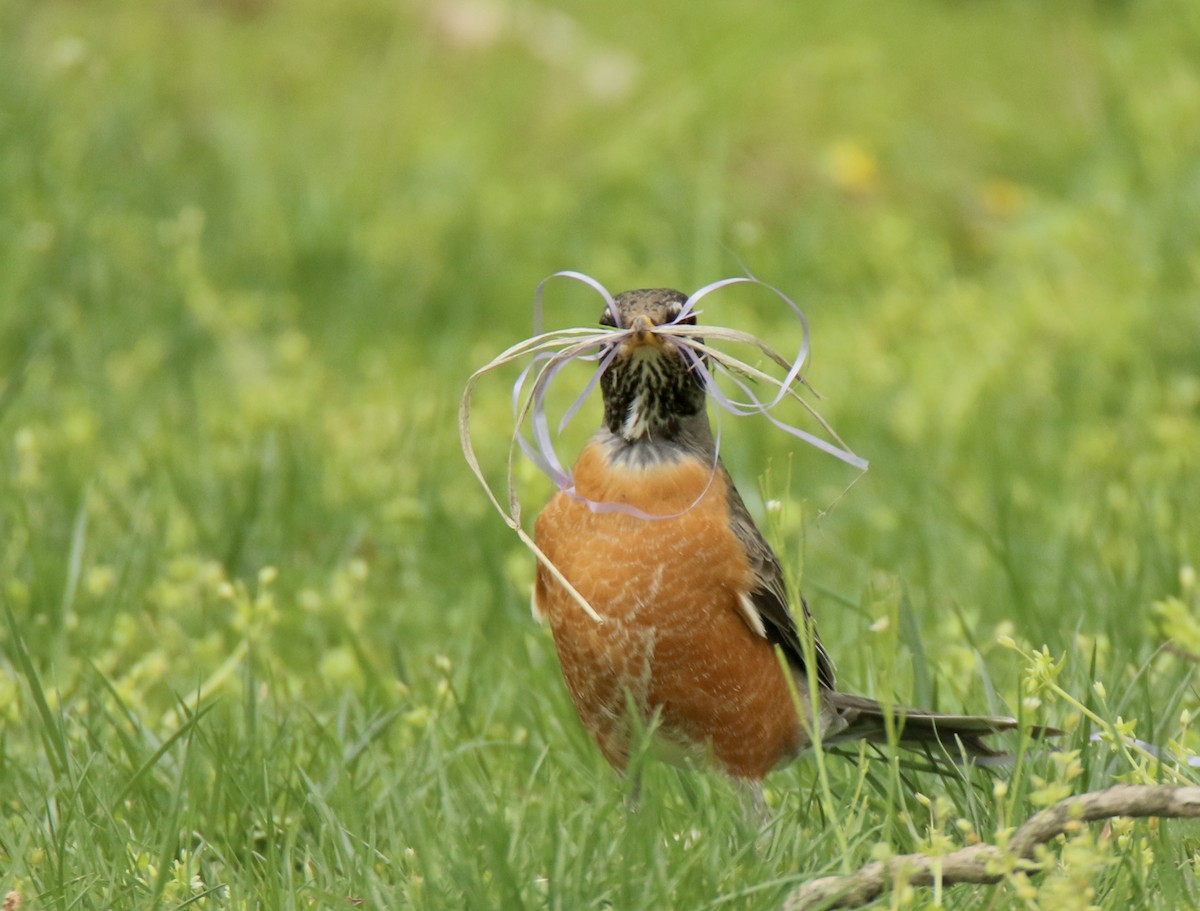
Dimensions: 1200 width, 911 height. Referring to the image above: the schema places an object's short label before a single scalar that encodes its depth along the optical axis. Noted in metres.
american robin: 6.50
